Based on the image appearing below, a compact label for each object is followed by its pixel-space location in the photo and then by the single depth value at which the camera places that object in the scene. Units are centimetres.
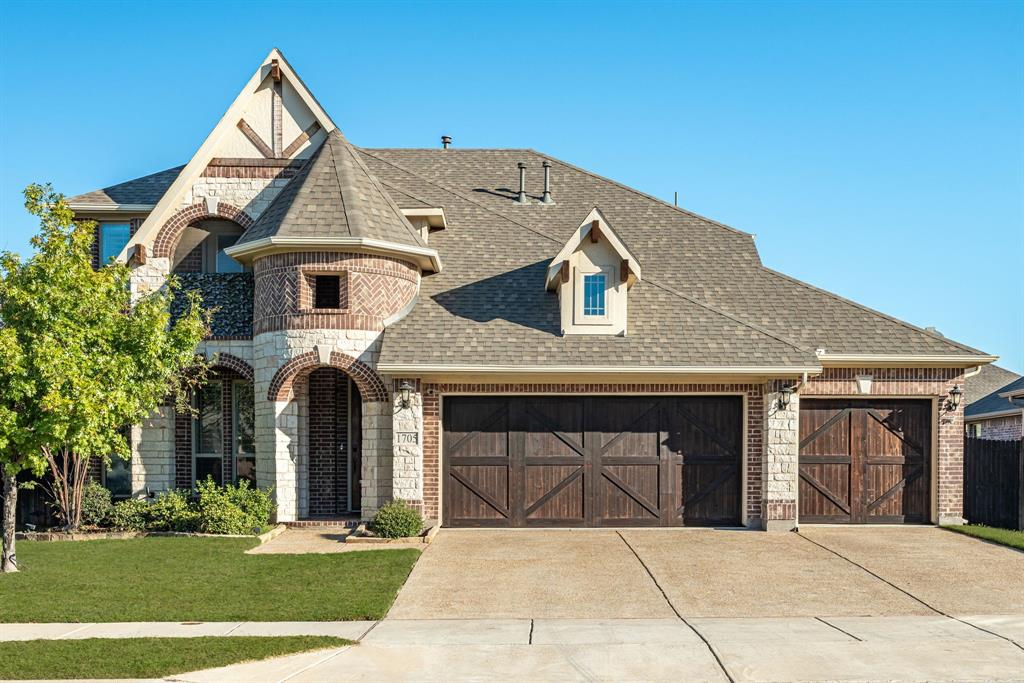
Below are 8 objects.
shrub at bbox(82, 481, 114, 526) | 1742
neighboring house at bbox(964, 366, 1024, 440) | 2588
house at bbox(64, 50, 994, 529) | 1688
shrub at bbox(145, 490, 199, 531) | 1681
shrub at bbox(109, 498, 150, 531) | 1705
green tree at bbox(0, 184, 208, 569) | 1321
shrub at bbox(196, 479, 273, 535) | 1636
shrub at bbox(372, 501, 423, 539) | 1578
